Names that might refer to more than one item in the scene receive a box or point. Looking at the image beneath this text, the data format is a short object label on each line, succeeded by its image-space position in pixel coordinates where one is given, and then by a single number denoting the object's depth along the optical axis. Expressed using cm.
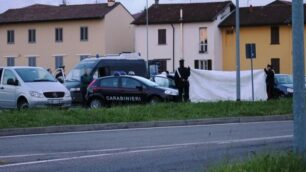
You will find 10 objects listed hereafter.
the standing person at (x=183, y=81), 2950
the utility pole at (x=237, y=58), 2741
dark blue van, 3362
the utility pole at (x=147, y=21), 6900
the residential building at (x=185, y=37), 6775
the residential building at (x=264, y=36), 6531
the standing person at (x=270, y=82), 3061
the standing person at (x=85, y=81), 3216
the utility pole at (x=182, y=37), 6806
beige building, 7112
